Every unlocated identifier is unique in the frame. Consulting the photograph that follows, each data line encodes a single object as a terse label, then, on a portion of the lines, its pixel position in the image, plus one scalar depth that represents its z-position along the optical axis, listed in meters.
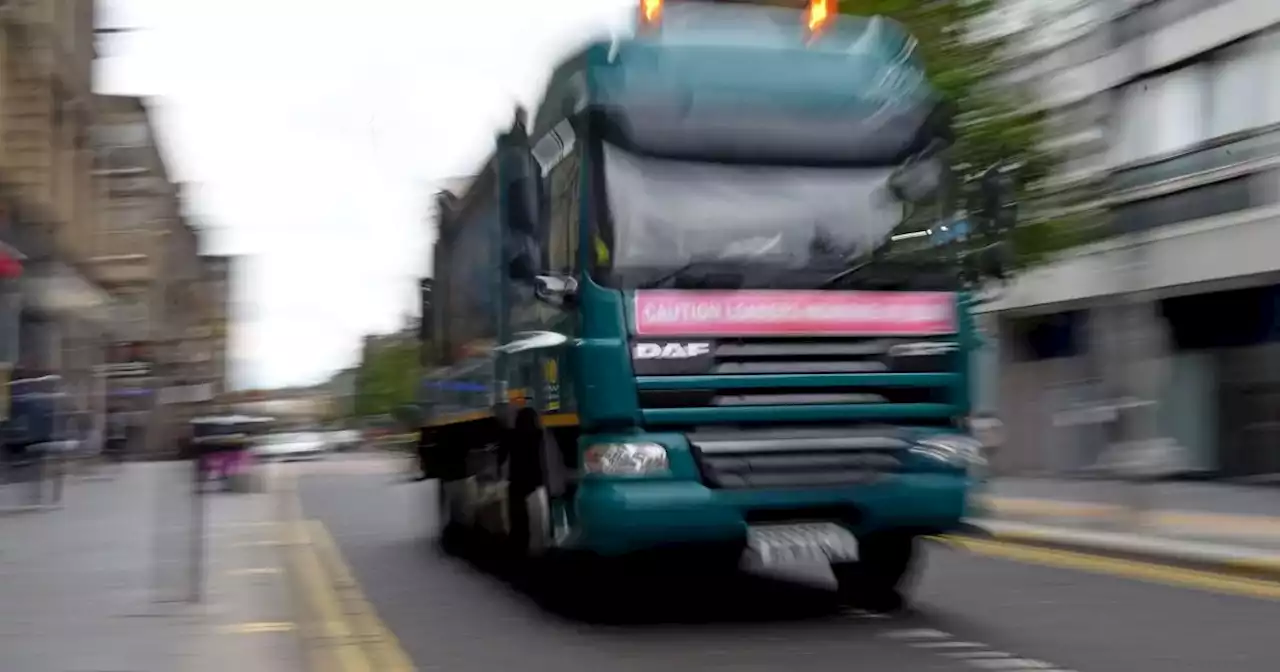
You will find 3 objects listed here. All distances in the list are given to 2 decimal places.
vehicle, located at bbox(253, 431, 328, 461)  62.00
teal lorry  8.63
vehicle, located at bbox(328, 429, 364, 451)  88.25
